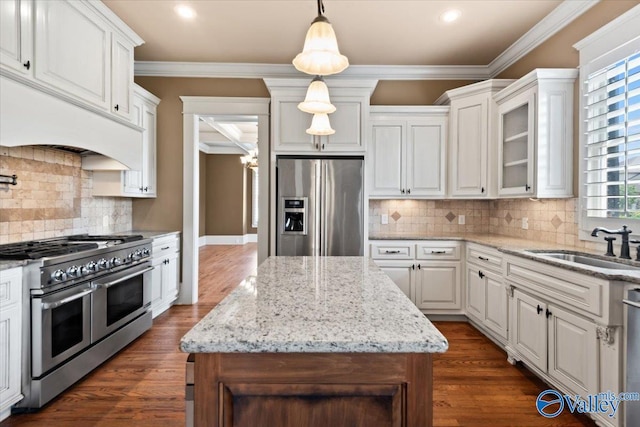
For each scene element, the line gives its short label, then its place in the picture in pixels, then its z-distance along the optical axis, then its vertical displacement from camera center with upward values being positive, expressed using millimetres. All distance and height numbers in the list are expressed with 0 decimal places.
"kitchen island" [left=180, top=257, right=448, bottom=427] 853 -424
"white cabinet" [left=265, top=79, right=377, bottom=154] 3555 +980
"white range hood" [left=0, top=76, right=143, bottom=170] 1892 +578
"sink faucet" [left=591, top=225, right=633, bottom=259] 2043 -148
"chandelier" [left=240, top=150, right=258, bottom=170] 8188 +1269
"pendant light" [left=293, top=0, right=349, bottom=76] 1449 +686
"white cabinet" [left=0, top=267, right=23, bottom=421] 1810 -694
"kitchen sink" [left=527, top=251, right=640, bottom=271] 2059 -314
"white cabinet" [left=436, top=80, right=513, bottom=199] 3406 +767
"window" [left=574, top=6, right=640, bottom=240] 2182 +607
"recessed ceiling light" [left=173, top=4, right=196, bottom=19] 2901 +1743
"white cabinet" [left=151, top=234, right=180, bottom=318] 3502 -682
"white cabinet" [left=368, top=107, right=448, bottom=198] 3797 +644
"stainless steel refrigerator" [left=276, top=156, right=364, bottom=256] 3451 +49
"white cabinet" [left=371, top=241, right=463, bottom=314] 3561 -606
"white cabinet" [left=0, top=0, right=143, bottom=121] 1970 +1098
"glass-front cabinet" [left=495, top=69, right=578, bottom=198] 2729 +670
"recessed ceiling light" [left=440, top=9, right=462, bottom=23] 2916 +1733
